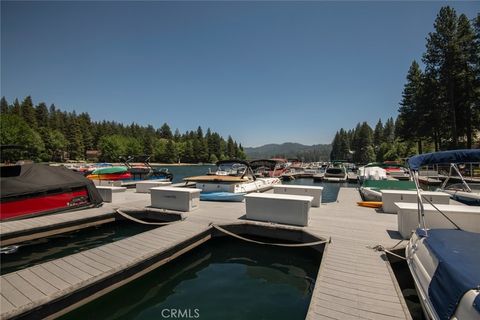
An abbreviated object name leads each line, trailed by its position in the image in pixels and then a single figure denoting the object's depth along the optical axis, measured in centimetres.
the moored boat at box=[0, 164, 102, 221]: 840
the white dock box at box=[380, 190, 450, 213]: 896
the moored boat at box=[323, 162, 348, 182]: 3128
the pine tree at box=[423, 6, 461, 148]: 2681
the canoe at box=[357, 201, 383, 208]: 1104
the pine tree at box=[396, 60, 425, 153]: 3769
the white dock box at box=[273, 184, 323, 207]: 1097
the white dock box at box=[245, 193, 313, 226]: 794
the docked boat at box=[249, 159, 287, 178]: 2790
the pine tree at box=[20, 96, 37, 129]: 7150
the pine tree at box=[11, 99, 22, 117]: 7462
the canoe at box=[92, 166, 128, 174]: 2209
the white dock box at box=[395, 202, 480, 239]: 623
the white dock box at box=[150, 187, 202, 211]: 1003
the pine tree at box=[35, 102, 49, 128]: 7963
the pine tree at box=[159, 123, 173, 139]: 13025
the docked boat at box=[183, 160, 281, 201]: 1233
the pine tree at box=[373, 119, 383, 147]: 9363
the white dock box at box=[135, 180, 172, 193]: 1520
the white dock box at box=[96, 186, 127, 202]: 1197
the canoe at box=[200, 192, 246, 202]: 1223
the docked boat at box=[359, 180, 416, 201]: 1322
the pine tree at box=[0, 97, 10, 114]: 9395
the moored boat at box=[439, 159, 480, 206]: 830
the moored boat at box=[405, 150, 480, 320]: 283
